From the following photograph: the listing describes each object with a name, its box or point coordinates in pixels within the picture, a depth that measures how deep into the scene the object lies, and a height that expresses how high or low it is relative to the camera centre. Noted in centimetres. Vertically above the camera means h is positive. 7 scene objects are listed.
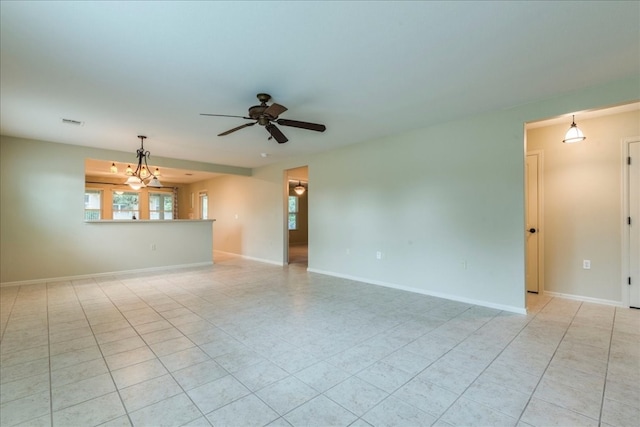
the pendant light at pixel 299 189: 909 +82
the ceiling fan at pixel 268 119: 297 +101
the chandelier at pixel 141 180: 524 +68
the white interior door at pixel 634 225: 355 -14
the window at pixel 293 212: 1145 +11
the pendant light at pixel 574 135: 353 +96
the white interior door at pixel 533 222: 432 -12
